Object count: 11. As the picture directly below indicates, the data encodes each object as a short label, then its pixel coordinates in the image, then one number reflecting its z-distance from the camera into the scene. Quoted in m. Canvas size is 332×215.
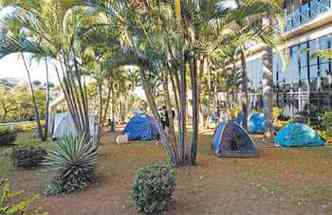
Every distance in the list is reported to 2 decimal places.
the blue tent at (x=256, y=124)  15.82
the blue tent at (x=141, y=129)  14.90
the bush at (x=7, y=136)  14.03
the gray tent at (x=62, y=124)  16.23
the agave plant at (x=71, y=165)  6.41
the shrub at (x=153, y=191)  4.94
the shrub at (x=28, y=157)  8.59
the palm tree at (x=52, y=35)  8.55
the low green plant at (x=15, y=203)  3.12
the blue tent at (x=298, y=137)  11.52
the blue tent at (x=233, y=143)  9.38
